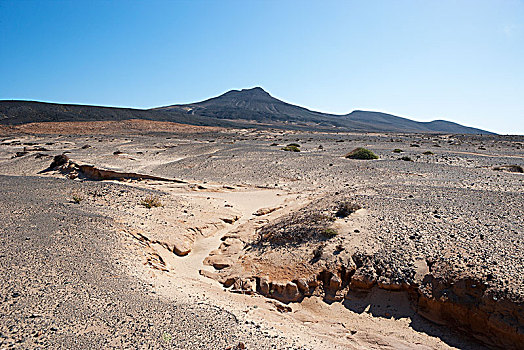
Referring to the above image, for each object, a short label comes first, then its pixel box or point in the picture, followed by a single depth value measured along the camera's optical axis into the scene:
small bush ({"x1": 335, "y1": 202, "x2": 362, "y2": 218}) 9.28
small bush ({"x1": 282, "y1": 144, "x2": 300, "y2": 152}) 29.85
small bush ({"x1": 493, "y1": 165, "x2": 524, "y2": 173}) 17.61
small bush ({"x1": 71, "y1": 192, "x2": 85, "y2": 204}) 11.36
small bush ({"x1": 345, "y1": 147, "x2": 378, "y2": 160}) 23.72
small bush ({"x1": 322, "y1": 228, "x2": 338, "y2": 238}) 7.98
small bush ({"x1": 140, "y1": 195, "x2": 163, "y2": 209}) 11.72
